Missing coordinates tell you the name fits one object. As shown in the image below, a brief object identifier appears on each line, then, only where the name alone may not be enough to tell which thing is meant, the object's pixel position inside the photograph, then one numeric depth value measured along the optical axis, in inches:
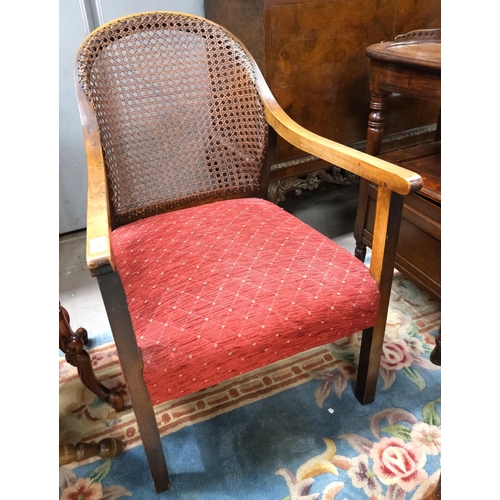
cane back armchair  31.2
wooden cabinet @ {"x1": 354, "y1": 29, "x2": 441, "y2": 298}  45.9
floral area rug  38.7
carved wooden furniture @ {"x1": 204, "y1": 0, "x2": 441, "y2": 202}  52.7
